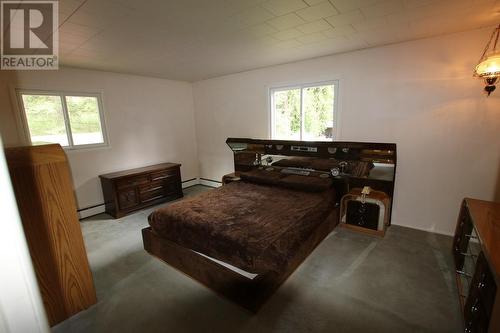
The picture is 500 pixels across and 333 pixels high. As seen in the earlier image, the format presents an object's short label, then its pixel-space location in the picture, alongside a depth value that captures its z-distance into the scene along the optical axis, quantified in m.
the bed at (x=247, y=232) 1.98
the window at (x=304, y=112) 3.77
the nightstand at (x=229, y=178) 4.41
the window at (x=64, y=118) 3.48
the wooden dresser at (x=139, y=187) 4.00
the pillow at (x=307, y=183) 3.22
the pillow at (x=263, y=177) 3.63
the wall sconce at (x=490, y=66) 2.22
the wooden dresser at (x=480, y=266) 1.38
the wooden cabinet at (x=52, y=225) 1.71
